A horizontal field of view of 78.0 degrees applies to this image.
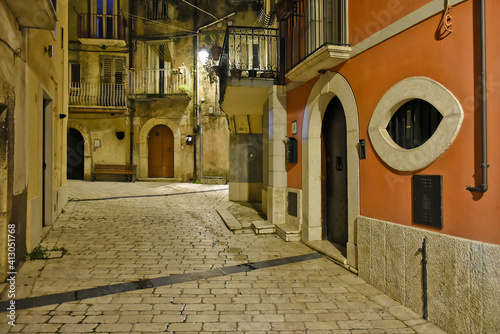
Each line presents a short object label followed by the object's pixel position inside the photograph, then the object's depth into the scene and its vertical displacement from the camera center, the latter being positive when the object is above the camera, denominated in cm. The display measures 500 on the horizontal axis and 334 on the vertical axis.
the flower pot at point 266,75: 727 +221
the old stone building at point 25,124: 409 +75
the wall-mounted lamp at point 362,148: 432 +28
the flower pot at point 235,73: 707 +221
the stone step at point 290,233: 636 -135
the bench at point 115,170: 1702 -2
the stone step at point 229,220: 725 -131
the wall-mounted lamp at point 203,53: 1476 +565
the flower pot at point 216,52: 1005 +385
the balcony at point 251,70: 714 +236
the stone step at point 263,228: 699 -135
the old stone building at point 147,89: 1700 +451
